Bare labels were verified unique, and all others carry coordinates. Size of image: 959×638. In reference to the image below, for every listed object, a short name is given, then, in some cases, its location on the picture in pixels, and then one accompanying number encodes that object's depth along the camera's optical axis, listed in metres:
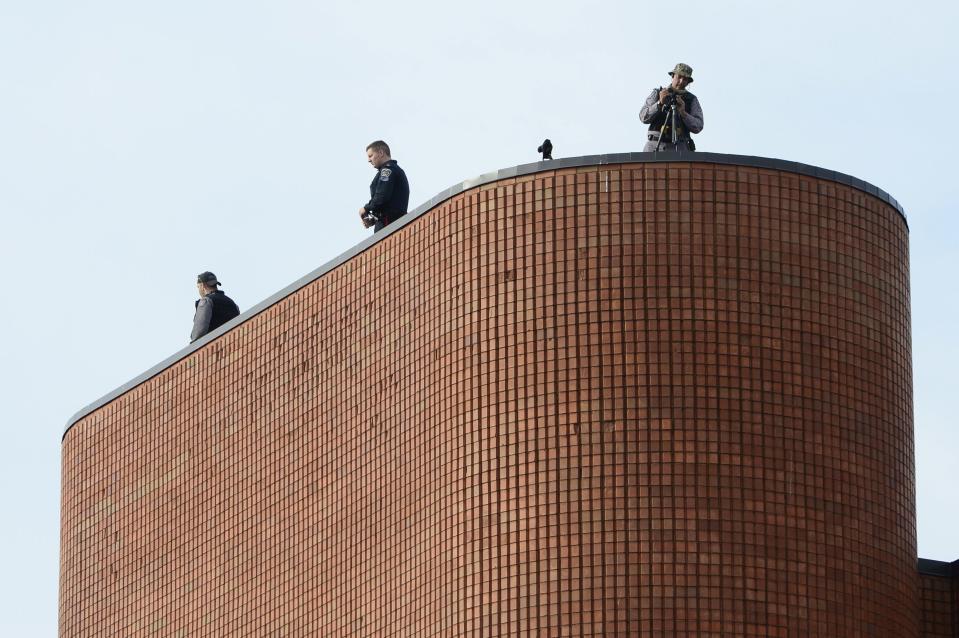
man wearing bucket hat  43.84
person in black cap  50.69
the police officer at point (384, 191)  46.38
